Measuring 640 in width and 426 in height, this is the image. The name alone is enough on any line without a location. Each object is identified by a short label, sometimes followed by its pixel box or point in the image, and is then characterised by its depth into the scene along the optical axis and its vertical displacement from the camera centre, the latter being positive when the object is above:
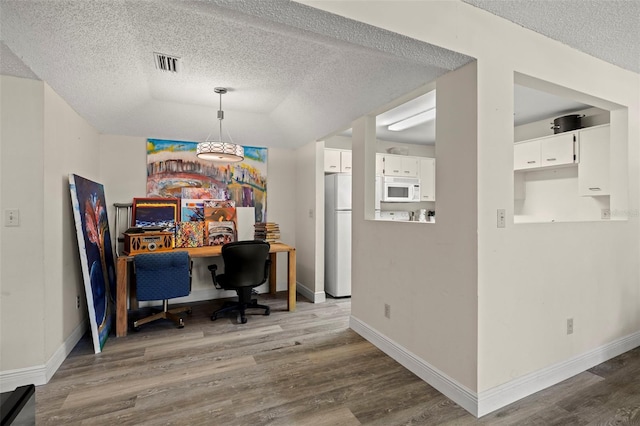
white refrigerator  4.25 -0.32
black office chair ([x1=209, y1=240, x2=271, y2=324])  3.33 -0.64
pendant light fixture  2.97 +0.61
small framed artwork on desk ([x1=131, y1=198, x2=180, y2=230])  3.80 +0.01
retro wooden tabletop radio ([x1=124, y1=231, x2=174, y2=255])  3.34 -0.33
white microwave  4.76 +0.37
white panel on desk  4.41 -0.13
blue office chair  3.07 -0.66
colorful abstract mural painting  4.01 +0.53
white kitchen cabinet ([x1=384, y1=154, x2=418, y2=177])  4.87 +0.77
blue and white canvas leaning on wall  2.66 -0.39
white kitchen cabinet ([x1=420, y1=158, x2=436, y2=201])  5.16 +0.58
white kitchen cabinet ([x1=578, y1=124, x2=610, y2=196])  3.32 +0.57
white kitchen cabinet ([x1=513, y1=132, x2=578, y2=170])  3.60 +0.78
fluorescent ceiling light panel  3.79 +1.23
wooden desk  3.09 -0.76
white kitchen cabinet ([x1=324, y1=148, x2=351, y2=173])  4.50 +0.78
